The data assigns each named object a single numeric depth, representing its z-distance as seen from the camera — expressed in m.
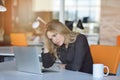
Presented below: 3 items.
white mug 2.05
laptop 2.21
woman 2.57
